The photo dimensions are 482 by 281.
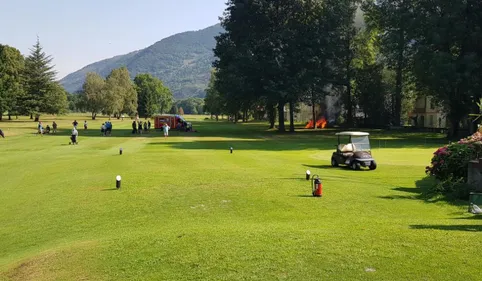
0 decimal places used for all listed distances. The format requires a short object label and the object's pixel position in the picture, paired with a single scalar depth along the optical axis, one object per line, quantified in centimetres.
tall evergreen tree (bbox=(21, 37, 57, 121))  8881
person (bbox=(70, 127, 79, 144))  4306
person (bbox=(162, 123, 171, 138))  5600
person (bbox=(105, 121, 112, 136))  5809
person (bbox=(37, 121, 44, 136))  5847
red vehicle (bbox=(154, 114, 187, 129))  7521
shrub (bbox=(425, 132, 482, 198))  1531
